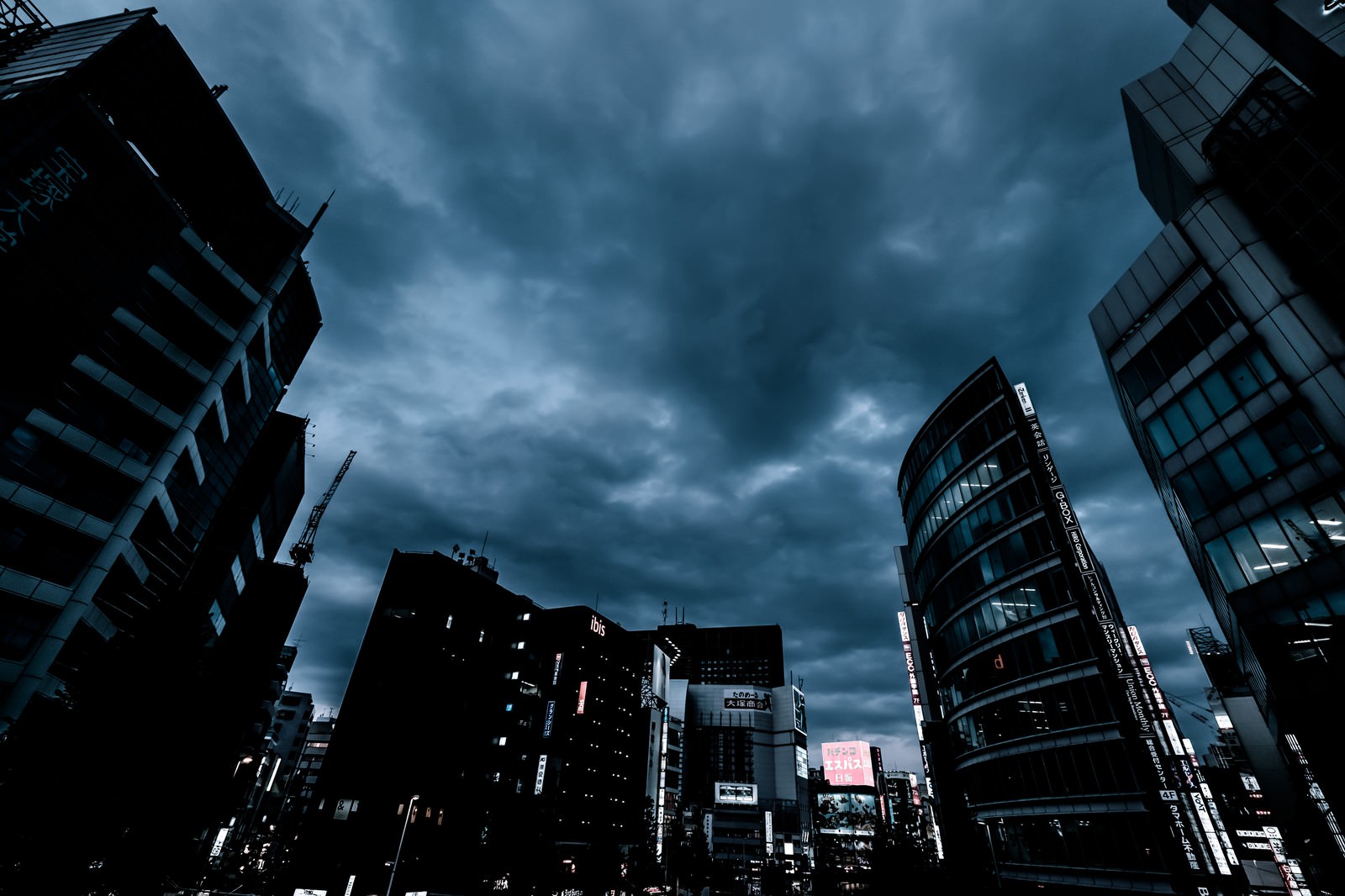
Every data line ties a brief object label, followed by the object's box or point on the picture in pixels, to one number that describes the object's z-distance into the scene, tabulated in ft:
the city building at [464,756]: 189.16
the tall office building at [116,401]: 63.00
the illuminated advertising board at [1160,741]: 94.17
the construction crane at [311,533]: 444.96
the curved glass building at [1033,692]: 100.94
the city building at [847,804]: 514.89
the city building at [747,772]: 456.86
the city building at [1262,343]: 73.46
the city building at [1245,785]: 138.87
